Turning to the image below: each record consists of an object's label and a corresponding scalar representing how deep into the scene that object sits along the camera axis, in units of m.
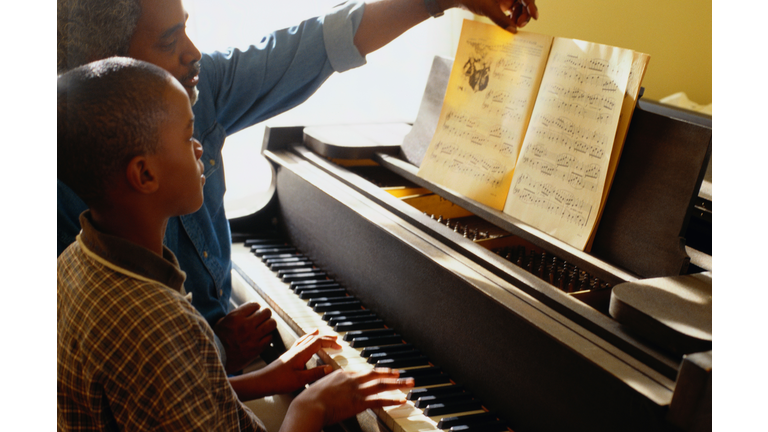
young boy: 0.97
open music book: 1.34
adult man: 1.73
